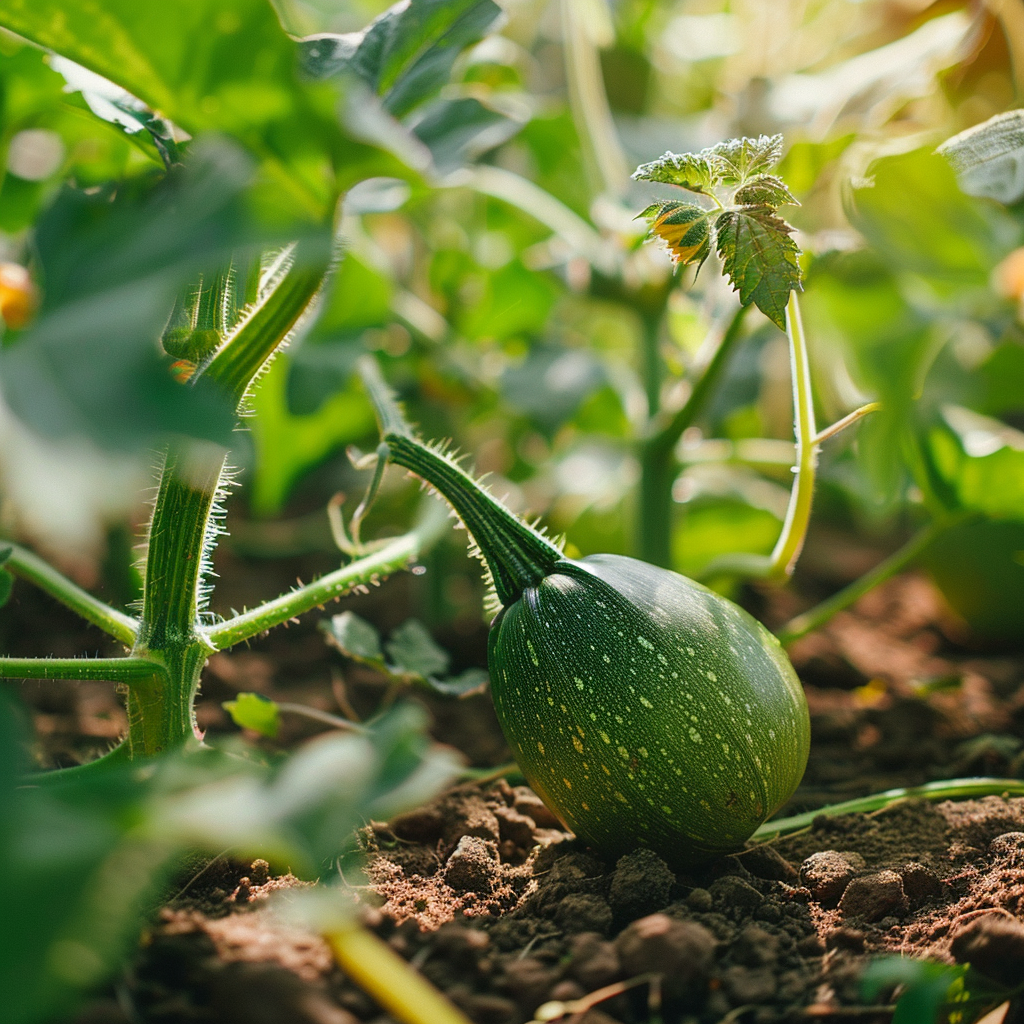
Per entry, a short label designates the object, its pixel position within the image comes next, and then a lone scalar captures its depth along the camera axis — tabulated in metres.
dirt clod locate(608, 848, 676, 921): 0.81
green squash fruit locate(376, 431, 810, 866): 0.86
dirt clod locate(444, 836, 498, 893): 0.91
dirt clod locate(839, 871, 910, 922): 0.84
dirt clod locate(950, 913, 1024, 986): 0.70
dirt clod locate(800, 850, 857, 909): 0.87
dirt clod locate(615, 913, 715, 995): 0.68
